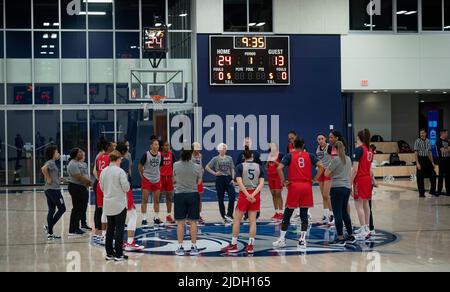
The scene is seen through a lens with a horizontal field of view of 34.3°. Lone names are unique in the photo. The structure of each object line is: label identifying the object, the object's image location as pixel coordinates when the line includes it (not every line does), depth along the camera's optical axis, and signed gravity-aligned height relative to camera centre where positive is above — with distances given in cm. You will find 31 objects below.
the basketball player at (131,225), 1236 -167
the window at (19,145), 2950 -68
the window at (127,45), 2992 +337
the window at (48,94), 2953 +137
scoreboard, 2806 +258
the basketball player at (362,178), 1291 -94
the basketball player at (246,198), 1195 -116
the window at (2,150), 2944 -87
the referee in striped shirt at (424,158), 2128 -98
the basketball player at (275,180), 1543 -119
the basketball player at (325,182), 1485 -116
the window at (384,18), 3044 +448
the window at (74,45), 2967 +337
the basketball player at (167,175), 1582 -105
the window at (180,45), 2998 +336
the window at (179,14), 3011 +464
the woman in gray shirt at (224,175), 1574 -105
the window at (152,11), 3005 +479
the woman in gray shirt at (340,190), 1259 -112
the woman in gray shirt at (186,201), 1177 -120
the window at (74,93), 2966 +141
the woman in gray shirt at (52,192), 1371 -121
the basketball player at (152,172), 1522 -94
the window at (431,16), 3077 +458
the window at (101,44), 2984 +342
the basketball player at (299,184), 1218 -98
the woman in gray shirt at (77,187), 1370 -113
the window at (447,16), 3086 +457
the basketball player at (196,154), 1543 -59
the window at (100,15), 2992 +461
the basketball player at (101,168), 1310 -74
